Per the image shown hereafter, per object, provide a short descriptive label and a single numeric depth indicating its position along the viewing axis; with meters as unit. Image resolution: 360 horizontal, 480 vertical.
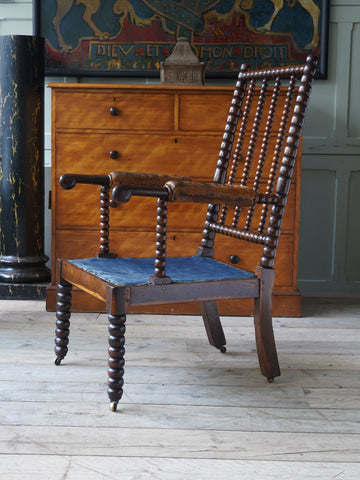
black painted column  3.37
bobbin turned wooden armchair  1.91
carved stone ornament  3.26
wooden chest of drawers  3.16
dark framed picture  3.64
